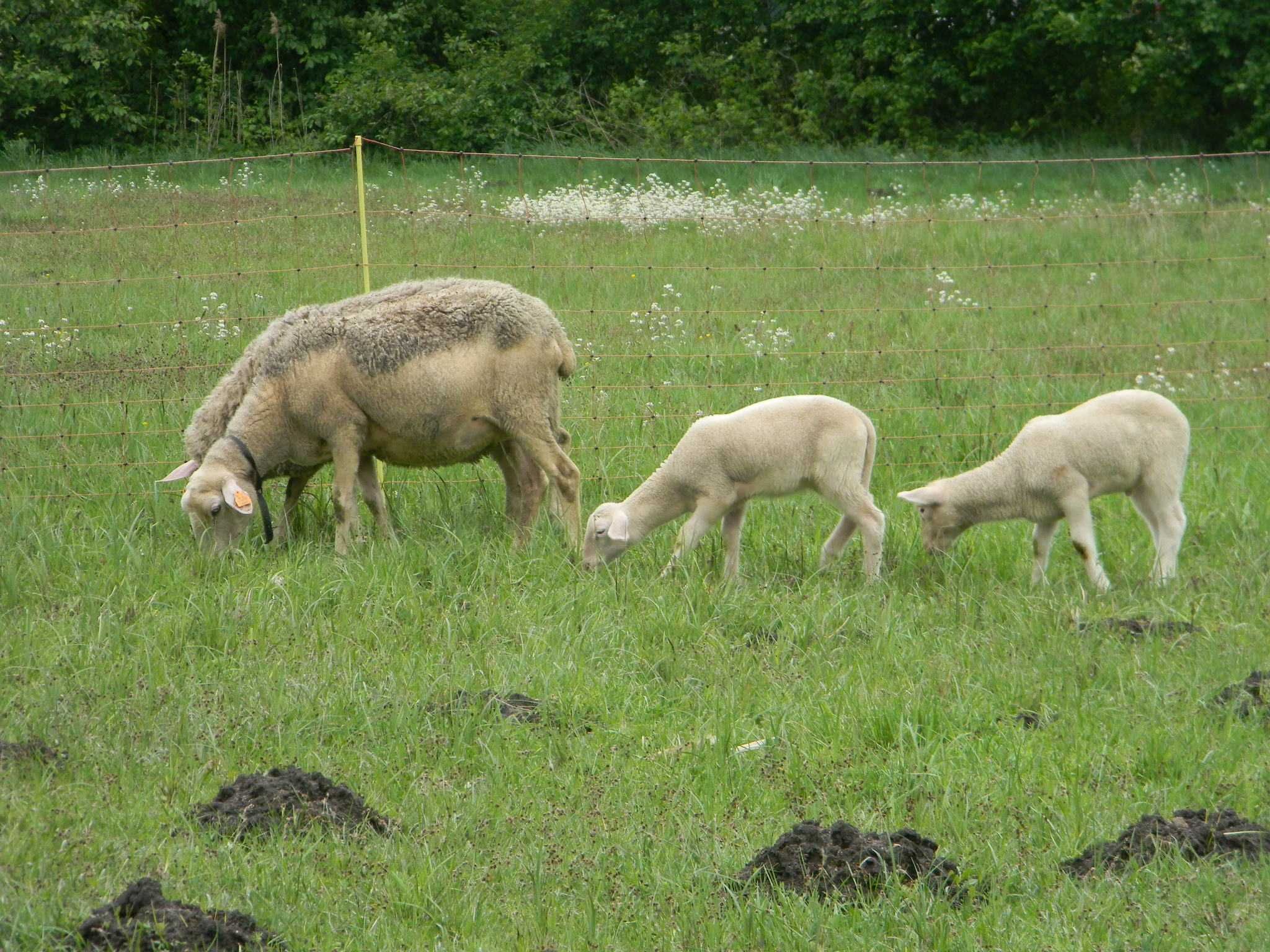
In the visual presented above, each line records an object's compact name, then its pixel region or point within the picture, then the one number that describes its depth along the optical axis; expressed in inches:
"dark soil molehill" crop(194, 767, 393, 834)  359.3
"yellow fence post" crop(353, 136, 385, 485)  680.4
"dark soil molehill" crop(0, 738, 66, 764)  389.7
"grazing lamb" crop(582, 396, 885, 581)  580.1
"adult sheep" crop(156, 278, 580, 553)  604.4
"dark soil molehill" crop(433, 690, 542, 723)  432.1
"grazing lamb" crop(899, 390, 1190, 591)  570.6
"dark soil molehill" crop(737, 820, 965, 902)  335.3
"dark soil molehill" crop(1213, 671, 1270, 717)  427.2
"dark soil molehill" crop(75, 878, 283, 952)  291.1
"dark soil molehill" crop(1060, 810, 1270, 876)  342.3
